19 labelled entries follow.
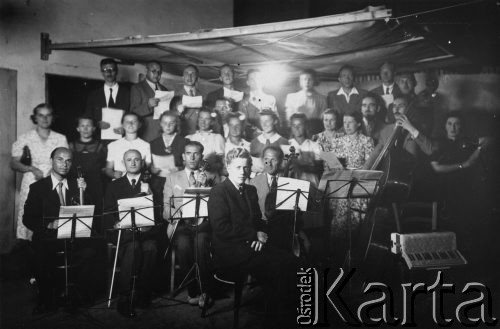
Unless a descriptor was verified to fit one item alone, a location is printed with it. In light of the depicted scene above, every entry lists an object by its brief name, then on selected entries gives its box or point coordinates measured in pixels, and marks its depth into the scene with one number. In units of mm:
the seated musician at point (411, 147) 6191
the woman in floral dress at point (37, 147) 6184
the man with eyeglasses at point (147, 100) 7031
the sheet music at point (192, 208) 4973
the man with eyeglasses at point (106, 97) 6840
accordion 5332
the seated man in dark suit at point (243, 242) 4402
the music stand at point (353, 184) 5121
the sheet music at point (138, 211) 4902
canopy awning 5305
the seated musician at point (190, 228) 5277
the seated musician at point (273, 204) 5535
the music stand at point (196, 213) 4963
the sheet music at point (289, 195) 4992
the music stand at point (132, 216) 4859
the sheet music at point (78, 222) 4758
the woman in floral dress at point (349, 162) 6039
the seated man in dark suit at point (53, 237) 5039
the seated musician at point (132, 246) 5105
